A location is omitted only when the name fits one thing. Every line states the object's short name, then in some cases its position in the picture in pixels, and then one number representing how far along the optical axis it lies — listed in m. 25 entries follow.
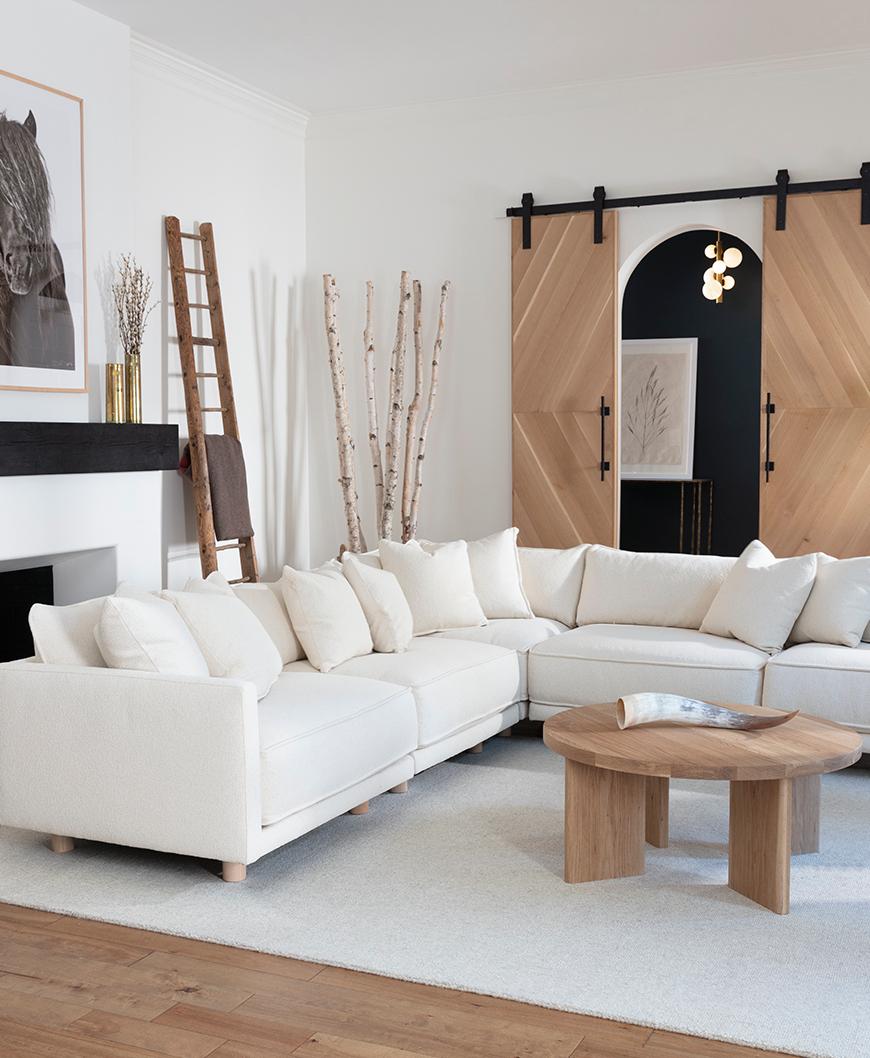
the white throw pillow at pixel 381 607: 4.92
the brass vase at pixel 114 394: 5.69
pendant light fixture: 7.42
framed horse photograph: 5.18
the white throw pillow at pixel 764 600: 5.10
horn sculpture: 3.77
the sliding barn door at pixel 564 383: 7.01
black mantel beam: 5.00
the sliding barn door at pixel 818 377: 6.45
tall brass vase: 5.76
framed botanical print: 8.75
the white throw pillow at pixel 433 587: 5.41
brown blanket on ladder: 6.49
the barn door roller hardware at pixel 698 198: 6.39
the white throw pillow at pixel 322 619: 4.64
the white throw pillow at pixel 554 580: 5.88
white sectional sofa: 3.55
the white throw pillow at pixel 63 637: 3.87
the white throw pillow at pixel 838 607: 5.02
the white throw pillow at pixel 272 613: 4.69
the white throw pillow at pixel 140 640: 3.73
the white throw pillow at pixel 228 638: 3.98
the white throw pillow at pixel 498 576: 5.76
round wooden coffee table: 3.41
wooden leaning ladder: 6.39
